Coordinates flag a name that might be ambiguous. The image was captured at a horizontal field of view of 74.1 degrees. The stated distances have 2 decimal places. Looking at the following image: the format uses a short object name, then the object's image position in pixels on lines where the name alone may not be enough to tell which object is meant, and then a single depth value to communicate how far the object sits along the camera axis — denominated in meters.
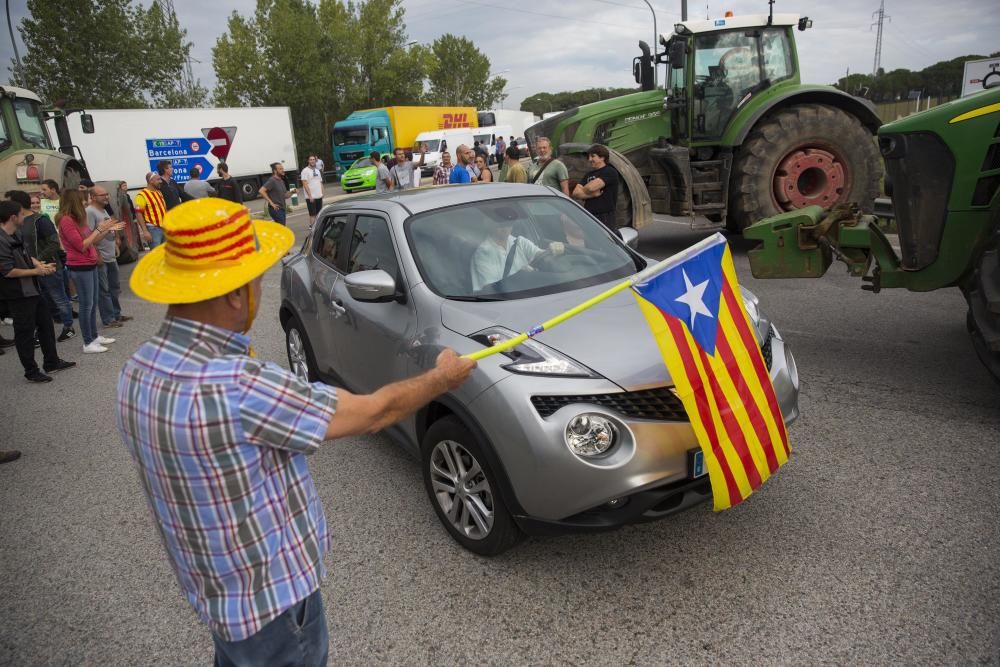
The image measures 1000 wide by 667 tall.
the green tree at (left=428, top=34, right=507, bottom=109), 76.56
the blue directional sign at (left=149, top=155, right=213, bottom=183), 25.80
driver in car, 3.70
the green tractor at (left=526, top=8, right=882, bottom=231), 9.08
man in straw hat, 1.43
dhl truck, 34.69
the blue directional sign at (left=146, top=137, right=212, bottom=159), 24.72
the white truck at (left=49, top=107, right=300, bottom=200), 23.64
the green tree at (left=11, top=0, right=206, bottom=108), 33.66
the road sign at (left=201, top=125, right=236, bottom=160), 26.64
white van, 32.12
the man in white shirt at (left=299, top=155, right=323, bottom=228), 15.48
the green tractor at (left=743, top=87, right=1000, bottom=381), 4.16
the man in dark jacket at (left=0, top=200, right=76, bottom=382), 6.19
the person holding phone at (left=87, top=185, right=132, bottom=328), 8.11
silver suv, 2.70
